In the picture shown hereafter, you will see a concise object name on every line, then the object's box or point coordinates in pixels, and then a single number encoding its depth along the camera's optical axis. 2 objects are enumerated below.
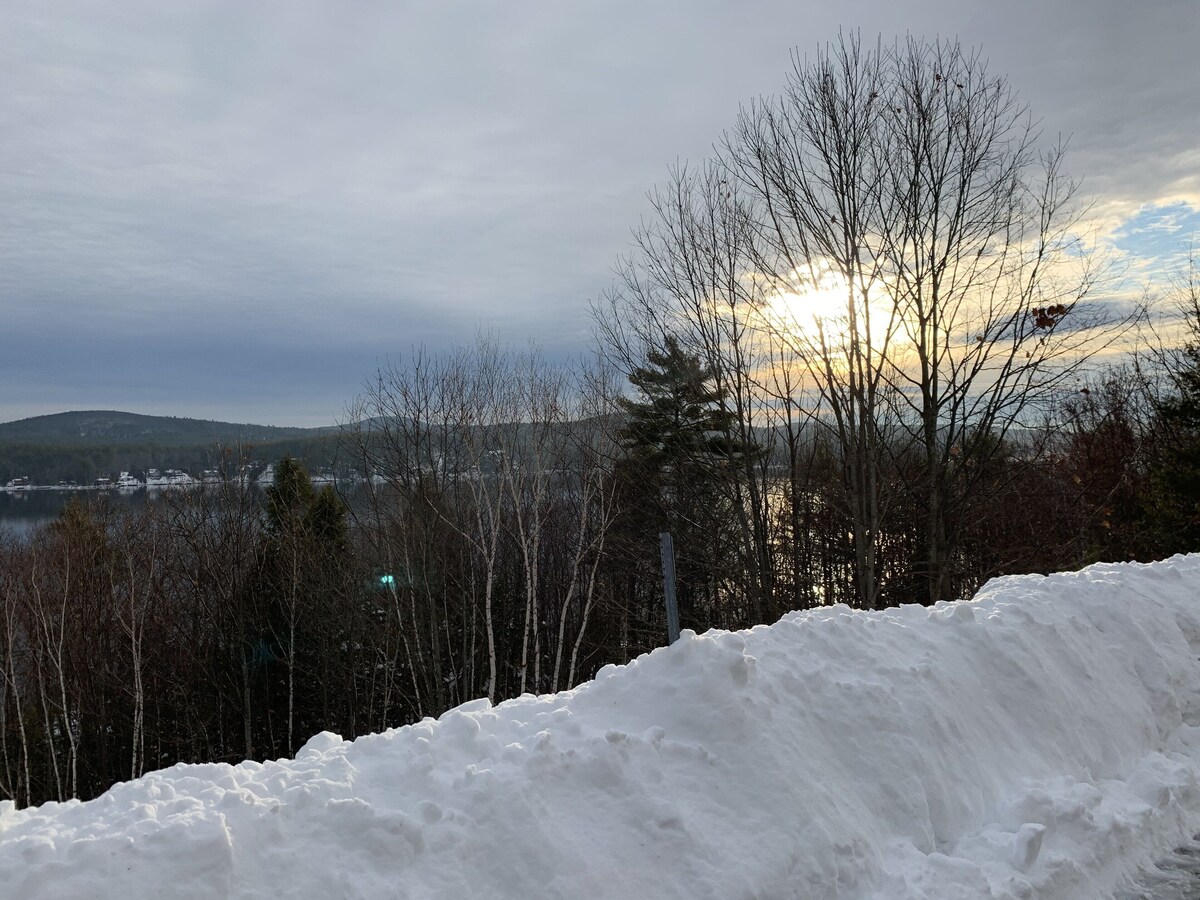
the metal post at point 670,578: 6.34
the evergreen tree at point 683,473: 14.45
